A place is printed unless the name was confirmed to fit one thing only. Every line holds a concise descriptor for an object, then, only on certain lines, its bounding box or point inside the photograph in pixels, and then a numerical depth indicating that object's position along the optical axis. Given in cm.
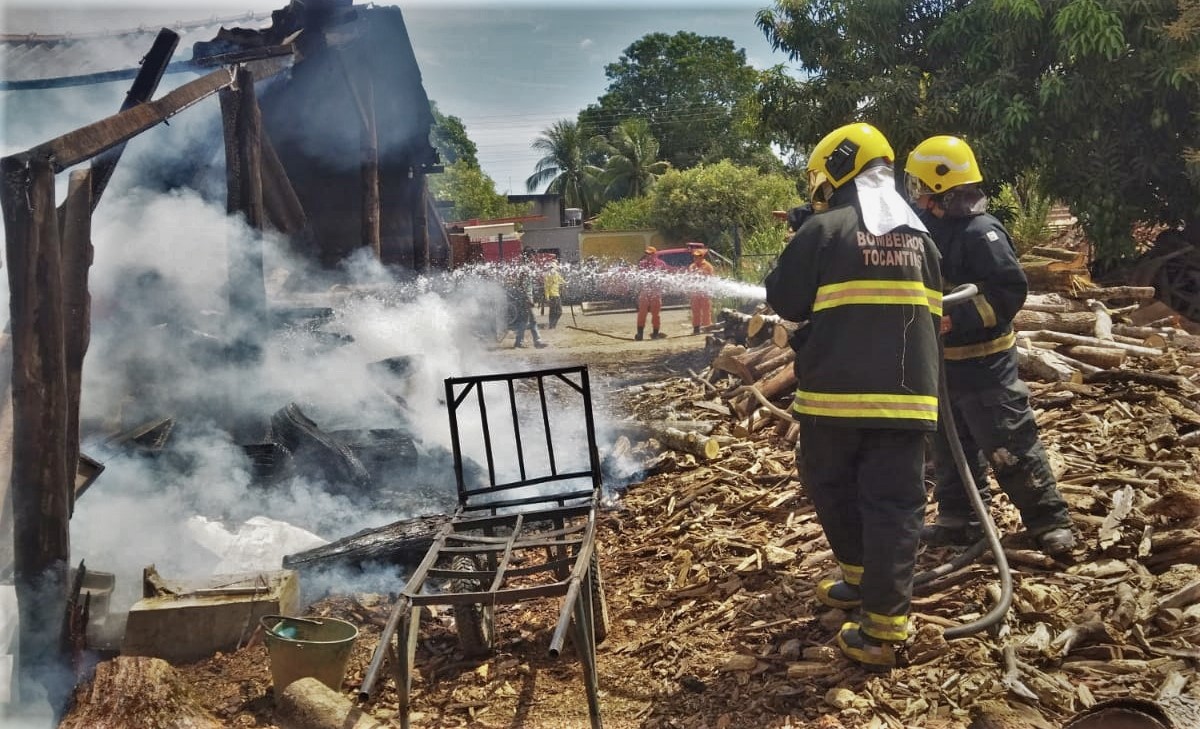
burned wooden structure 380
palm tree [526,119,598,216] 5206
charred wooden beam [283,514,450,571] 522
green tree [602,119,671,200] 4597
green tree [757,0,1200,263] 969
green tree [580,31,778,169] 4422
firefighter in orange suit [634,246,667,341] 1697
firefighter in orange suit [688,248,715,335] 1597
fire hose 336
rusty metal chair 324
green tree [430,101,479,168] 6162
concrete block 434
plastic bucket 388
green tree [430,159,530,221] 4962
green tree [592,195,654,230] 3678
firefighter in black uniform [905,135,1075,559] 391
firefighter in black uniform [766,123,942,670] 325
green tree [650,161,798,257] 3122
